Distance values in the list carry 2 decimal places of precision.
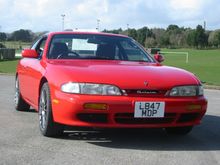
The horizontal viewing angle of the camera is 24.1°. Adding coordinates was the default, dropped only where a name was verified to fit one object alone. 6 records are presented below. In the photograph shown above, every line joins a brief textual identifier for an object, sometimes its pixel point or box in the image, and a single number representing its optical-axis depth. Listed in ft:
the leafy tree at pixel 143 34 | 385.79
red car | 18.94
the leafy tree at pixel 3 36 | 286.05
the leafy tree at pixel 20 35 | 255.00
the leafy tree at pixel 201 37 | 410.93
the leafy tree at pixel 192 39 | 409.28
